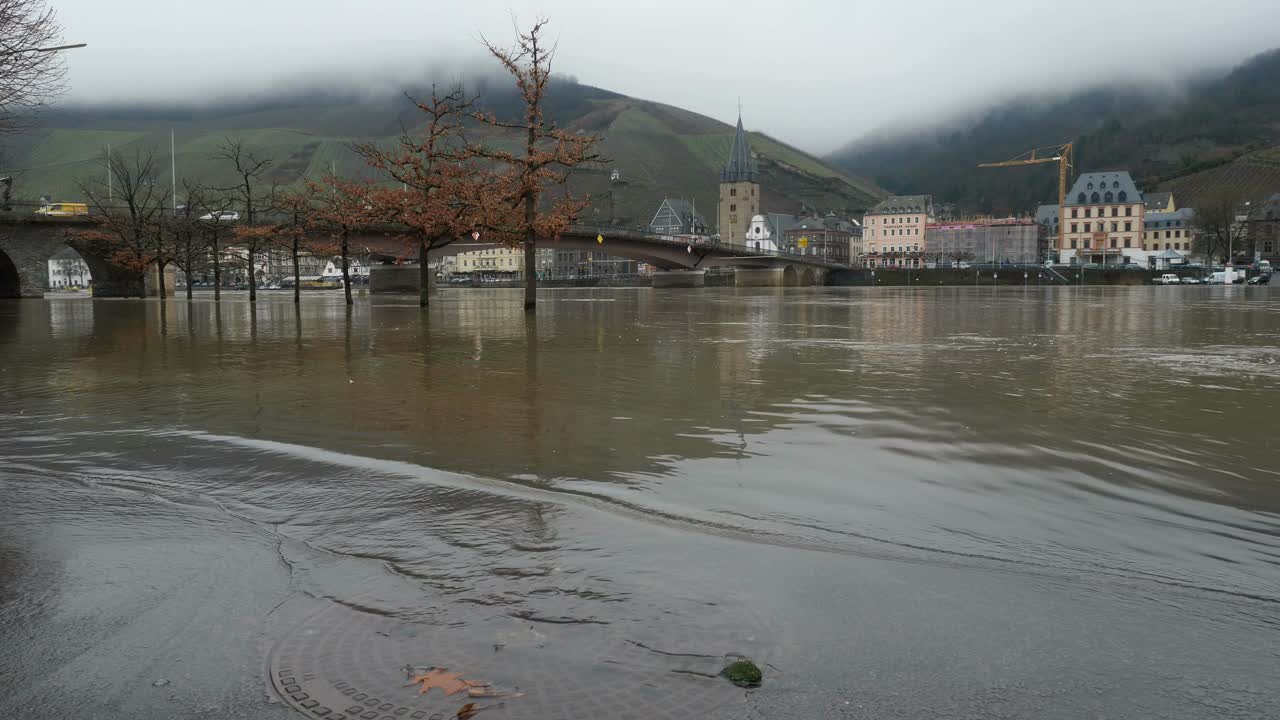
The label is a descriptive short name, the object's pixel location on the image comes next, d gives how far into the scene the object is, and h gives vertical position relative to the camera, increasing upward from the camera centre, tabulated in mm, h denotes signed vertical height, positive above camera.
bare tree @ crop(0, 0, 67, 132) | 24578 +6718
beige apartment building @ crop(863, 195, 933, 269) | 196500 +7192
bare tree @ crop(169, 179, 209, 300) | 64250 +4575
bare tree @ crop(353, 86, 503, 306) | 40094 +5135
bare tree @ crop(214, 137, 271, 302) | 55812 +4030
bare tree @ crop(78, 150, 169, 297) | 63344 +4892
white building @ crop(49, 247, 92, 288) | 186000 +7619
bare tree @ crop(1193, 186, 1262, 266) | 138750 +9902
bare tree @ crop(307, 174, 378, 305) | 46500 +4937
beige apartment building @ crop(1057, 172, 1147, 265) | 174000 +13638
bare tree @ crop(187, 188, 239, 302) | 61375 +5266
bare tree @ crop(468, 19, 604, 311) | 36625 +5663
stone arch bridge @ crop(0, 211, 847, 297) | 76312 +4590
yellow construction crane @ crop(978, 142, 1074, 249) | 179625 +12359
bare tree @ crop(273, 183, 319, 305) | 54375 +5263
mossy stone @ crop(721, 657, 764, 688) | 3424 -1464
